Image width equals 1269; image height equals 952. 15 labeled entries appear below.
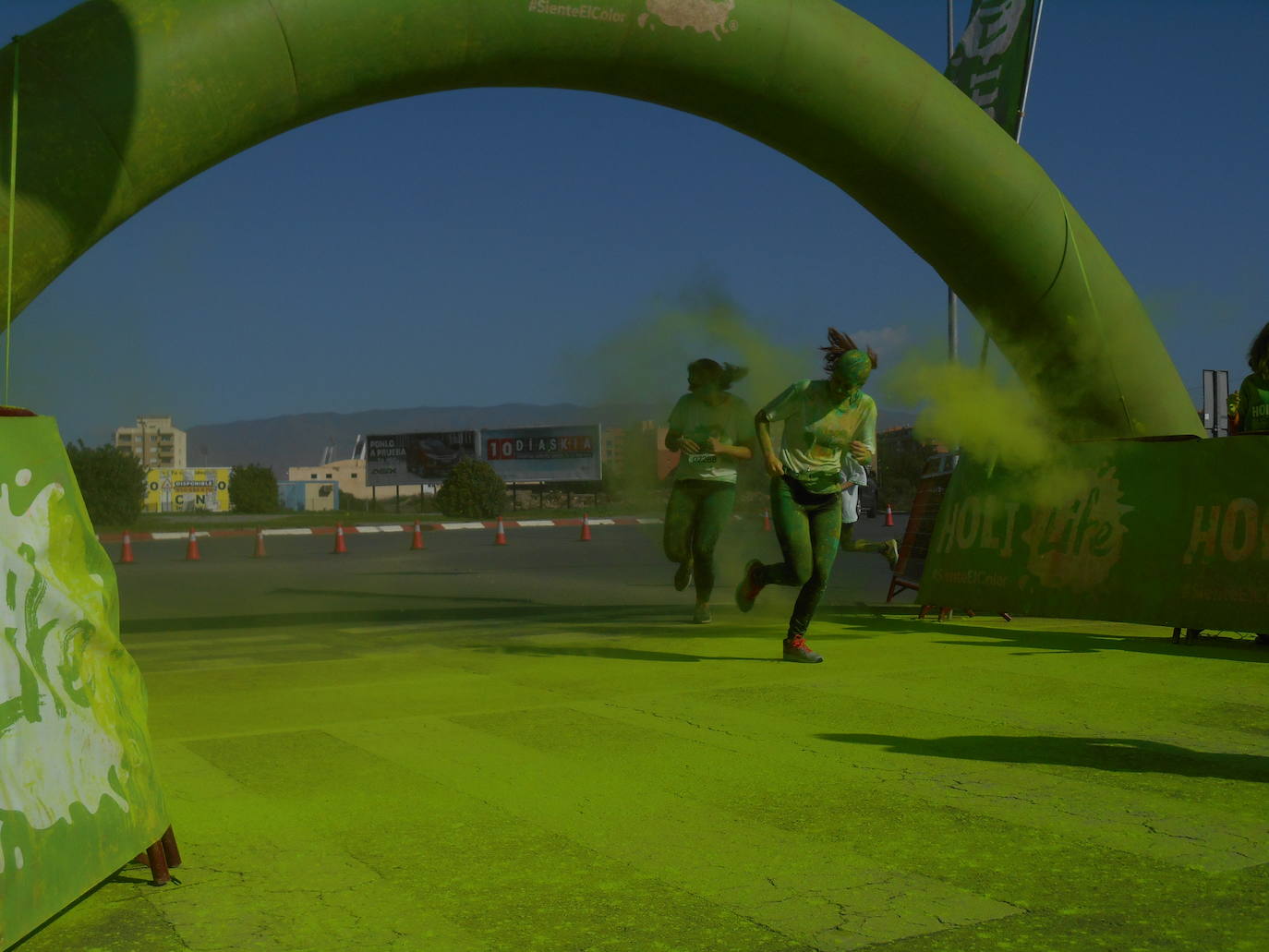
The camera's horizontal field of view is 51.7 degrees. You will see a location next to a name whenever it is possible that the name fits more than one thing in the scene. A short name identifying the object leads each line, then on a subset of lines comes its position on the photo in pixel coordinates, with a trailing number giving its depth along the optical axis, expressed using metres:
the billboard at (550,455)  64.69
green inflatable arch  6.34
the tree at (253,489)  66.94
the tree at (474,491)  48.12
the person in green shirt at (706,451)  9.88
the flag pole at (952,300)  9.43
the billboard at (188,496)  87.69
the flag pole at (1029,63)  11.15
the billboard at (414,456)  70.44
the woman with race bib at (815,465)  7.96
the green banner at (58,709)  3.08
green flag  11.27
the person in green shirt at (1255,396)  8.30
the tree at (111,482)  39.38
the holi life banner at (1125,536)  7.16
